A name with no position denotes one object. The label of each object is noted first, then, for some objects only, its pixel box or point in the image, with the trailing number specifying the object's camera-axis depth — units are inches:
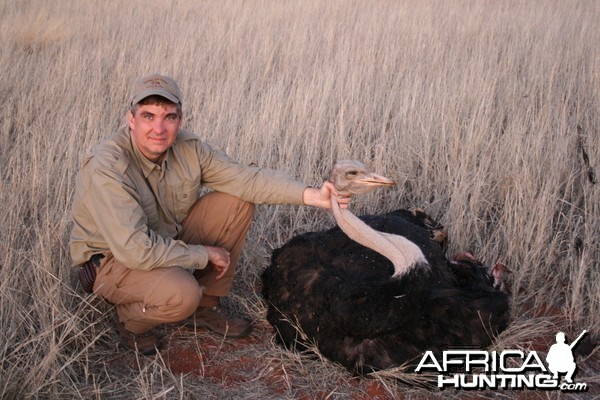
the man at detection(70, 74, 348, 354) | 132.0
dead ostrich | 127.4
